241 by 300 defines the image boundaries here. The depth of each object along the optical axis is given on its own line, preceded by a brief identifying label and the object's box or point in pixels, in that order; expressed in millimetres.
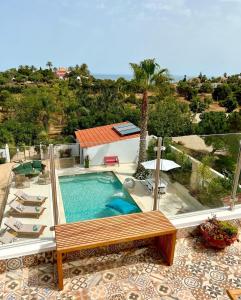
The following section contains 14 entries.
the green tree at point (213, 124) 18000
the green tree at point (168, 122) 19272
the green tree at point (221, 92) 44875
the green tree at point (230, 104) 36719
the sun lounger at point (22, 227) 7215
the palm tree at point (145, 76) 13180
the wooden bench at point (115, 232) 4203
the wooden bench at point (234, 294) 3559
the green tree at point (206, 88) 51781
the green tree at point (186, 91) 47869
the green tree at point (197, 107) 37375
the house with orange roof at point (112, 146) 15100
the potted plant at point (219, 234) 5117
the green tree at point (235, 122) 17914
